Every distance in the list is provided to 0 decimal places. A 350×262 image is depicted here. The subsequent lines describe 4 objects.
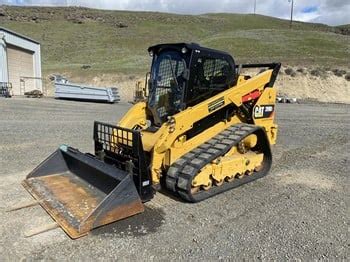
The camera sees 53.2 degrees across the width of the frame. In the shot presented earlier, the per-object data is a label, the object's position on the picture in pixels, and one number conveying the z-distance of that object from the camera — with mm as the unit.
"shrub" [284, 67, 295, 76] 28741
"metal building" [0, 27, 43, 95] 23703
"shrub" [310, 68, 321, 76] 28450
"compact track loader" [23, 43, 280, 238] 4832
